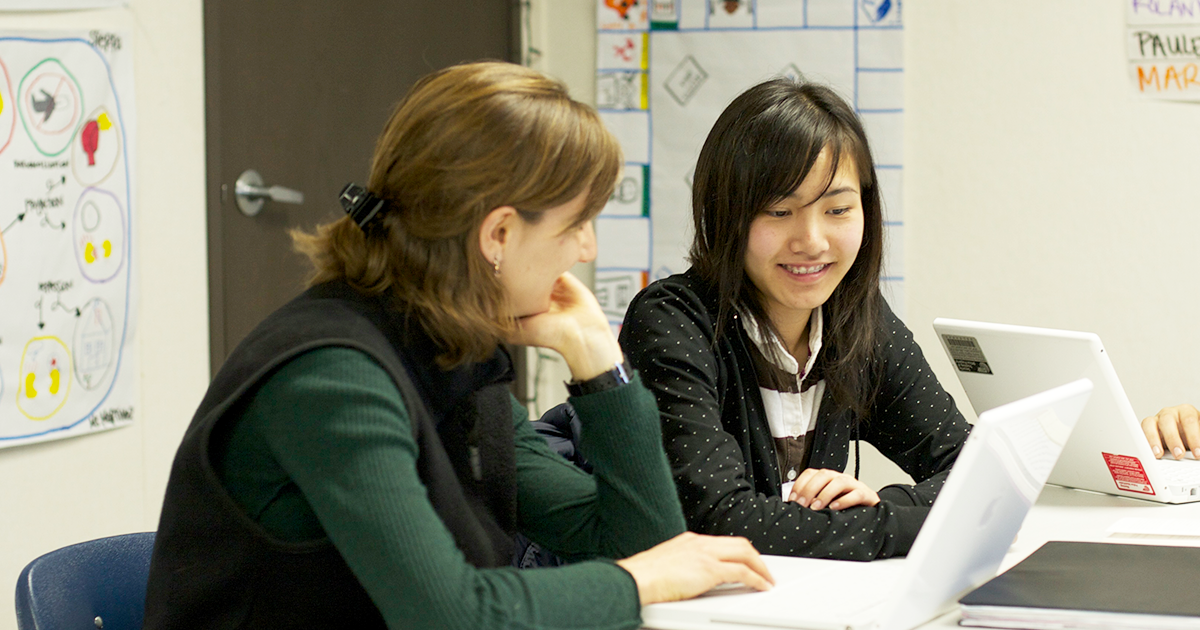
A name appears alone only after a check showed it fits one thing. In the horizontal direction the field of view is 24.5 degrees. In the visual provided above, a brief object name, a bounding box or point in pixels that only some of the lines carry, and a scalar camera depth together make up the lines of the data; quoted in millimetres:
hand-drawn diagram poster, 4331
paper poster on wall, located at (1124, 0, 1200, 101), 5379
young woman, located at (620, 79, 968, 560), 3940
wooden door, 4750
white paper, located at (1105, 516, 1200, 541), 3846
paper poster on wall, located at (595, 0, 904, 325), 5612
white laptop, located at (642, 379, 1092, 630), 3403
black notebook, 3436
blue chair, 3594
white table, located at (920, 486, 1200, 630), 3810
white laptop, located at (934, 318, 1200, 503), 3979
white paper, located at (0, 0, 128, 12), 4323
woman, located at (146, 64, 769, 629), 3426
